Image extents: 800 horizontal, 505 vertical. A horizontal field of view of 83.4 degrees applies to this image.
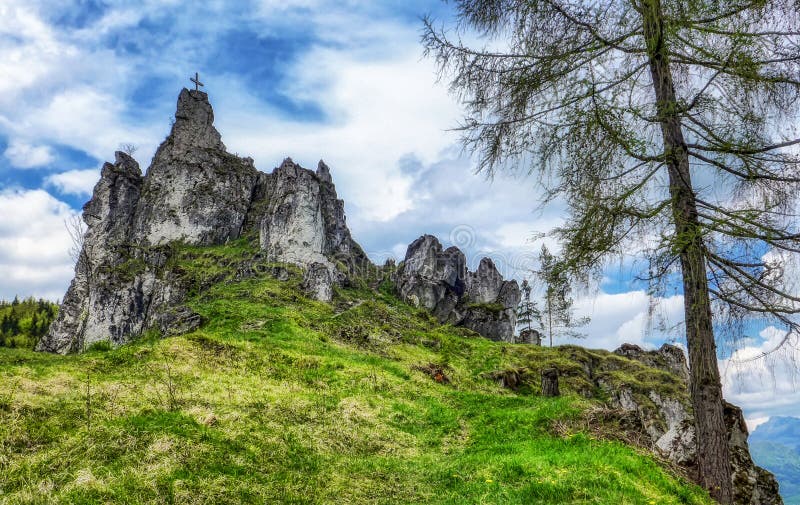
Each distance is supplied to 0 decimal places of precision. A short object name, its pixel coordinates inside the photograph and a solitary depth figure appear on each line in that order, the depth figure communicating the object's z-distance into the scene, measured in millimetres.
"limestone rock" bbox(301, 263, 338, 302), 34000
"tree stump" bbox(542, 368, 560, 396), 16969
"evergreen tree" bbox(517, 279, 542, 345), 49312
